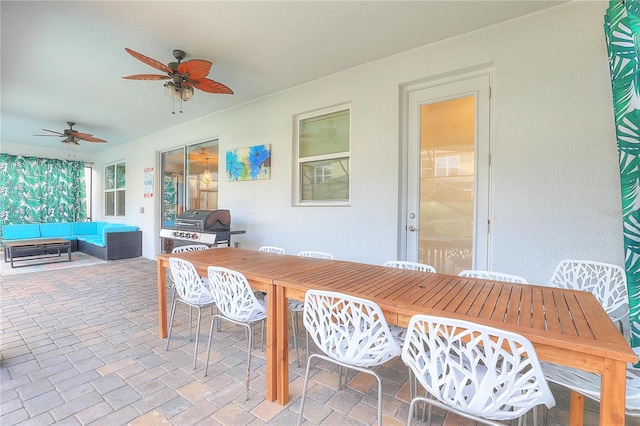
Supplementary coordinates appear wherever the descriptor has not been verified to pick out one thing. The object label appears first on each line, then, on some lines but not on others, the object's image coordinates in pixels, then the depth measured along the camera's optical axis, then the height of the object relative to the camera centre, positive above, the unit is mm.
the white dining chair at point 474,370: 949 -586
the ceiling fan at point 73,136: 4888 +1209
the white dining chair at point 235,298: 1770 -592
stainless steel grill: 3639 -303
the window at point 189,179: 5023 +521
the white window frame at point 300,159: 3500 +608
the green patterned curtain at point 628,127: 1663 +504
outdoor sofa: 5918 -696
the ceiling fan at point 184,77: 2459 +1213
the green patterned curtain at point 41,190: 6672 +367
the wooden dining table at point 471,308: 927 -444
